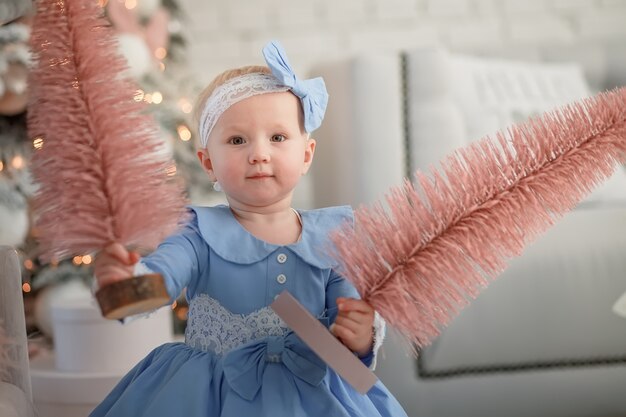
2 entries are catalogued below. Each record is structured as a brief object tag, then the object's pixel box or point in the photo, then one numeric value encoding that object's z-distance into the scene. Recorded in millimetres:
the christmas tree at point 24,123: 2344
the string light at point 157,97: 2439
